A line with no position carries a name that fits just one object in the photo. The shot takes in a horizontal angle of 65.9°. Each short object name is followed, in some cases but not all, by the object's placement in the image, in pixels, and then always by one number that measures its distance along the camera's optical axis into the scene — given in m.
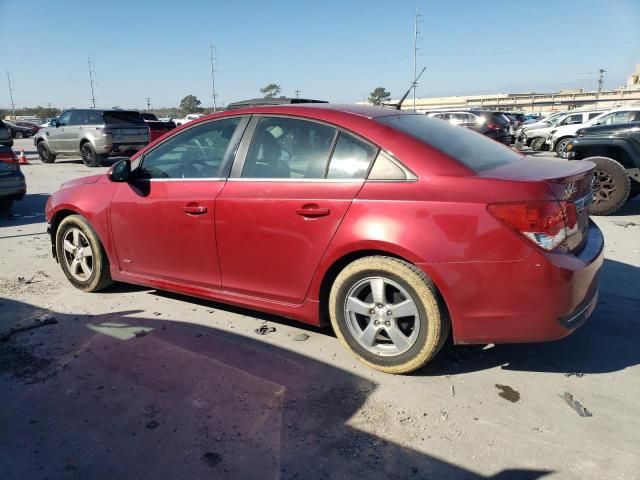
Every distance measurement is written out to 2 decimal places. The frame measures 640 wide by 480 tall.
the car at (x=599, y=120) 16.06
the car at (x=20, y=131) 42.02
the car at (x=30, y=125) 43.73
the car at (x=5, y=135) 11.51
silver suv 16.02
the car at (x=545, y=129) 20.23
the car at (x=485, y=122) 19.08
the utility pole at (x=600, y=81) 92.25
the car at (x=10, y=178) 8.20
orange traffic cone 17.62
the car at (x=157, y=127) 19.75
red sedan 2.72
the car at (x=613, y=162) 7.41
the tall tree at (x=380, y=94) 93.88
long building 48.03
